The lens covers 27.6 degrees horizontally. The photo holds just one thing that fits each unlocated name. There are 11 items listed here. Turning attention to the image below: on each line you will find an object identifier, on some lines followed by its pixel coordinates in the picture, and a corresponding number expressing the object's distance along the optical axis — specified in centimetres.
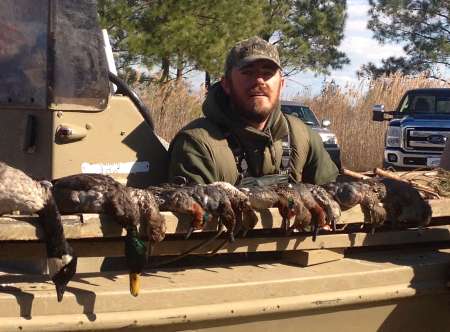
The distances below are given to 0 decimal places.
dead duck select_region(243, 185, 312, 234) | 324
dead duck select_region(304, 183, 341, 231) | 342
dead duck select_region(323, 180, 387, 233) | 349
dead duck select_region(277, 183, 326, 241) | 334
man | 382
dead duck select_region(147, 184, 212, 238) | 305
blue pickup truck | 1448
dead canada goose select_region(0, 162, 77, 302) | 267
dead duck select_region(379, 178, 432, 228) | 365
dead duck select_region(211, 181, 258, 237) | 317
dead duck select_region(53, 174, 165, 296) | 289
